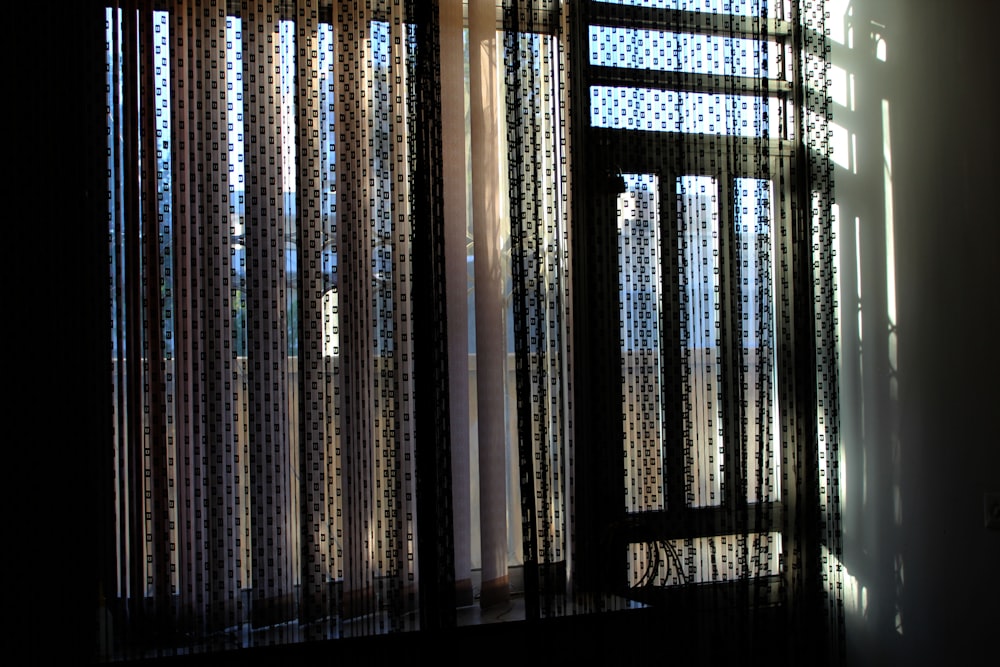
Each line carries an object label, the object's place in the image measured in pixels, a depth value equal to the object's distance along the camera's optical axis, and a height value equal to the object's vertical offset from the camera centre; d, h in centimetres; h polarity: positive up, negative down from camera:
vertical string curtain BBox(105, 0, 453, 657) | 185 +9
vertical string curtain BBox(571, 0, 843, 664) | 221 +8
